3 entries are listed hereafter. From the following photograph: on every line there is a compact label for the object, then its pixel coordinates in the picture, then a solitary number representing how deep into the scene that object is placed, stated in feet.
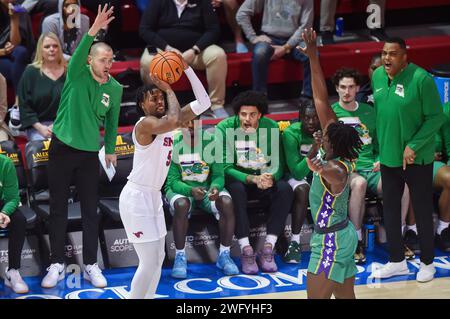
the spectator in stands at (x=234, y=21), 61.77
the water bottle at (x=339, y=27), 65.66
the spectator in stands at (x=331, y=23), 62.44
